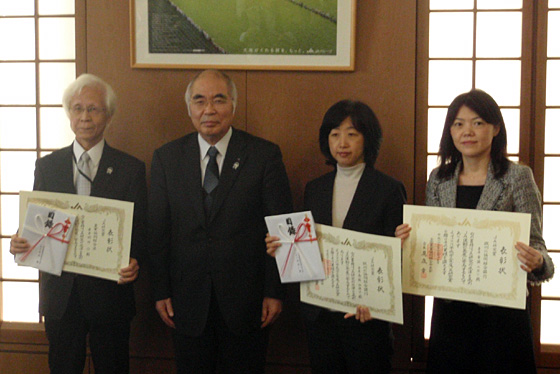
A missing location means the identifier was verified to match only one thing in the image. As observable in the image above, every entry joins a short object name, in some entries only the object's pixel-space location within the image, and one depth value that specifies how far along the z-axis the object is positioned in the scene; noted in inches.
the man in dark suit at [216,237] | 82.1
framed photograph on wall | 101.0
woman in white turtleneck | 76.7
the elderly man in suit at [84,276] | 84.6
